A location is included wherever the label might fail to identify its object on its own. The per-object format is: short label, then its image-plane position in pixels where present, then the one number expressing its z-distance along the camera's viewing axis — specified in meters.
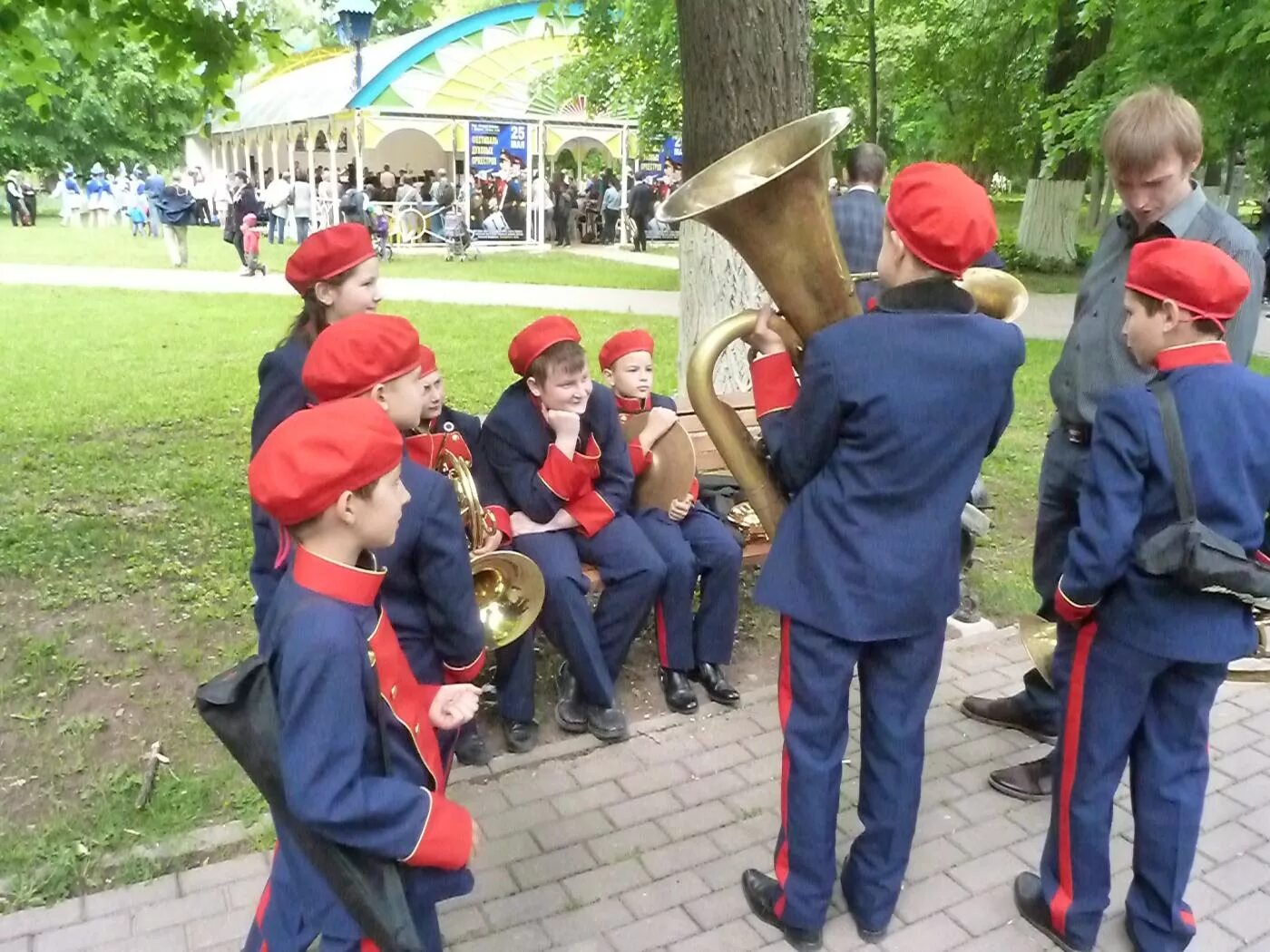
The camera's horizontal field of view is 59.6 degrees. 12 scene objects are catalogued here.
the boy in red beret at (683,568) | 4.12
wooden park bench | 4.61
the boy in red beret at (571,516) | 3.83
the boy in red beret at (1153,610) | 2.46
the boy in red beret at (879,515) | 2.47
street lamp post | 13.91
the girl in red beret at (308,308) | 3.39
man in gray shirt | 2.98
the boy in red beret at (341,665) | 1.89
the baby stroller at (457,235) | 22.33
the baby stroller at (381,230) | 22.04
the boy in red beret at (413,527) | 2.66
